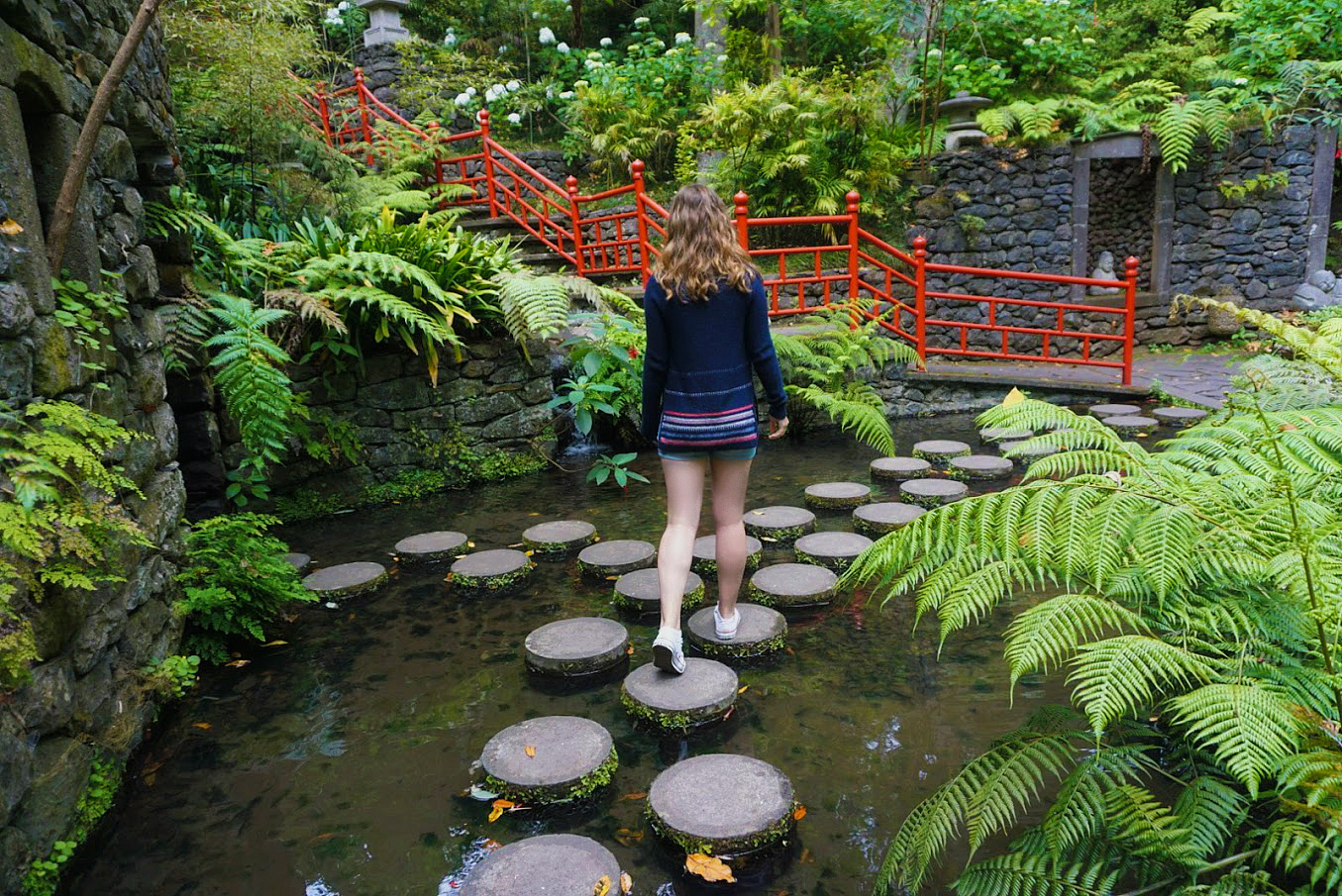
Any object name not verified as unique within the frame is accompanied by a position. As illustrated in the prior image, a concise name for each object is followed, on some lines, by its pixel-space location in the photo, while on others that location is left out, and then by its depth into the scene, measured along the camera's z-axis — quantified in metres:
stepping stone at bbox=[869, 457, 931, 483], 5.46
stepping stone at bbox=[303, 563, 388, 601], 3.85
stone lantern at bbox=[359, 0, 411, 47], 11.96
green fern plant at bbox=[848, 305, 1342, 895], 1.45
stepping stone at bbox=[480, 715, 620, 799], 2.35
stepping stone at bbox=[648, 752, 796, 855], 2.10
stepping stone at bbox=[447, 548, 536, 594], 3.96
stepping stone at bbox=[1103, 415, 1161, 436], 6.29
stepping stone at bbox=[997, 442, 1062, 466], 5.71
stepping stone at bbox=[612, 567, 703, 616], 3.63
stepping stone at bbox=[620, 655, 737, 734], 2.72
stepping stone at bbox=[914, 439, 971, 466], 5.88
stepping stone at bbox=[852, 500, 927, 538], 4.38
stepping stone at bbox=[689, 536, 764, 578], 4.00
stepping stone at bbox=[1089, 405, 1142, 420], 6.80
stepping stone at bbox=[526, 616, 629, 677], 3.09
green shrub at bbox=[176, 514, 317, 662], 3.20
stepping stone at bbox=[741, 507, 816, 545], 4.43
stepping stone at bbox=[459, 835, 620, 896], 1.94
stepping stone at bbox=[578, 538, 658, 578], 4.02
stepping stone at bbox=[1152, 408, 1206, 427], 6.39
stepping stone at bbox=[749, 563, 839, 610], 3.62
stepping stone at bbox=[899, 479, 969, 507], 4.90
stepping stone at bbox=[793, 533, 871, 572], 3.99
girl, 2.77
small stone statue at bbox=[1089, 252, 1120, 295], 10.65
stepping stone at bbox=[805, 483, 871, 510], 4.91
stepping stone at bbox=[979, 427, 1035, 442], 6.10
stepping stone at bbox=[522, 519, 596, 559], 4.39
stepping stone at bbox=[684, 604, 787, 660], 3.19
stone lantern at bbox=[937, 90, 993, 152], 9.89
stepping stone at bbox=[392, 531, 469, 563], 4.31
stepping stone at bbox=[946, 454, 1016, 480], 5.41
